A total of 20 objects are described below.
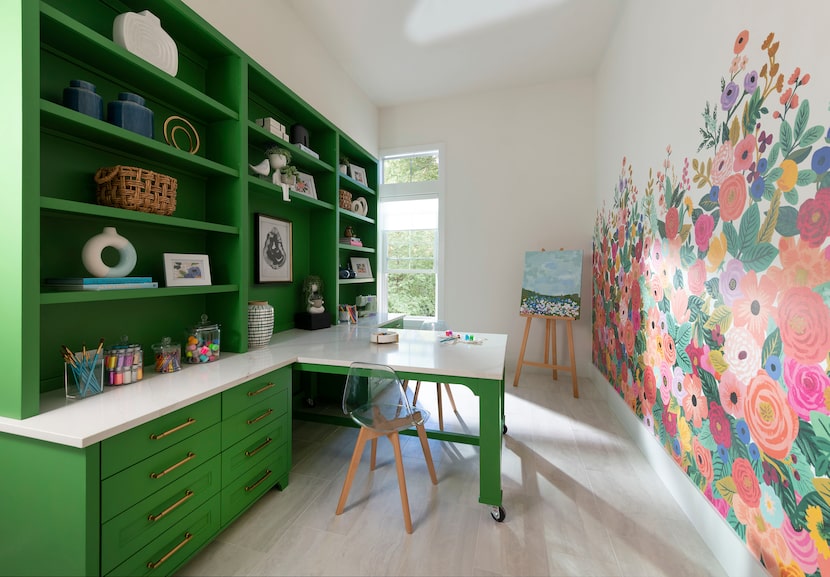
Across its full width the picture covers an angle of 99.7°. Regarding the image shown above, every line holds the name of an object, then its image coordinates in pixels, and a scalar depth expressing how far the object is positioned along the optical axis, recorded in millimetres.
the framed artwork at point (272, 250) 2486
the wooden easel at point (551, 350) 3534
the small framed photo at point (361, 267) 3809
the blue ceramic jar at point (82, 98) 1327
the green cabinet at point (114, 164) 1129
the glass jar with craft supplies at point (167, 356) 1656
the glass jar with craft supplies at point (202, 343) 1826
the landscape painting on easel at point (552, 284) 3627
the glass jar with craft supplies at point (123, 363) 1451
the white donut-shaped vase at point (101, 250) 1393
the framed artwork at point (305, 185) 2715
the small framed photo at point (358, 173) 3607
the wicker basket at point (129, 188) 1468
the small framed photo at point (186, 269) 1745
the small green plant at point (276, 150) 2393
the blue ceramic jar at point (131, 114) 1477
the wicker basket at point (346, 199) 3410
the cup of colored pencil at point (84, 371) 1313
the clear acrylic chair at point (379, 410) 1700
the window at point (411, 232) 4457
